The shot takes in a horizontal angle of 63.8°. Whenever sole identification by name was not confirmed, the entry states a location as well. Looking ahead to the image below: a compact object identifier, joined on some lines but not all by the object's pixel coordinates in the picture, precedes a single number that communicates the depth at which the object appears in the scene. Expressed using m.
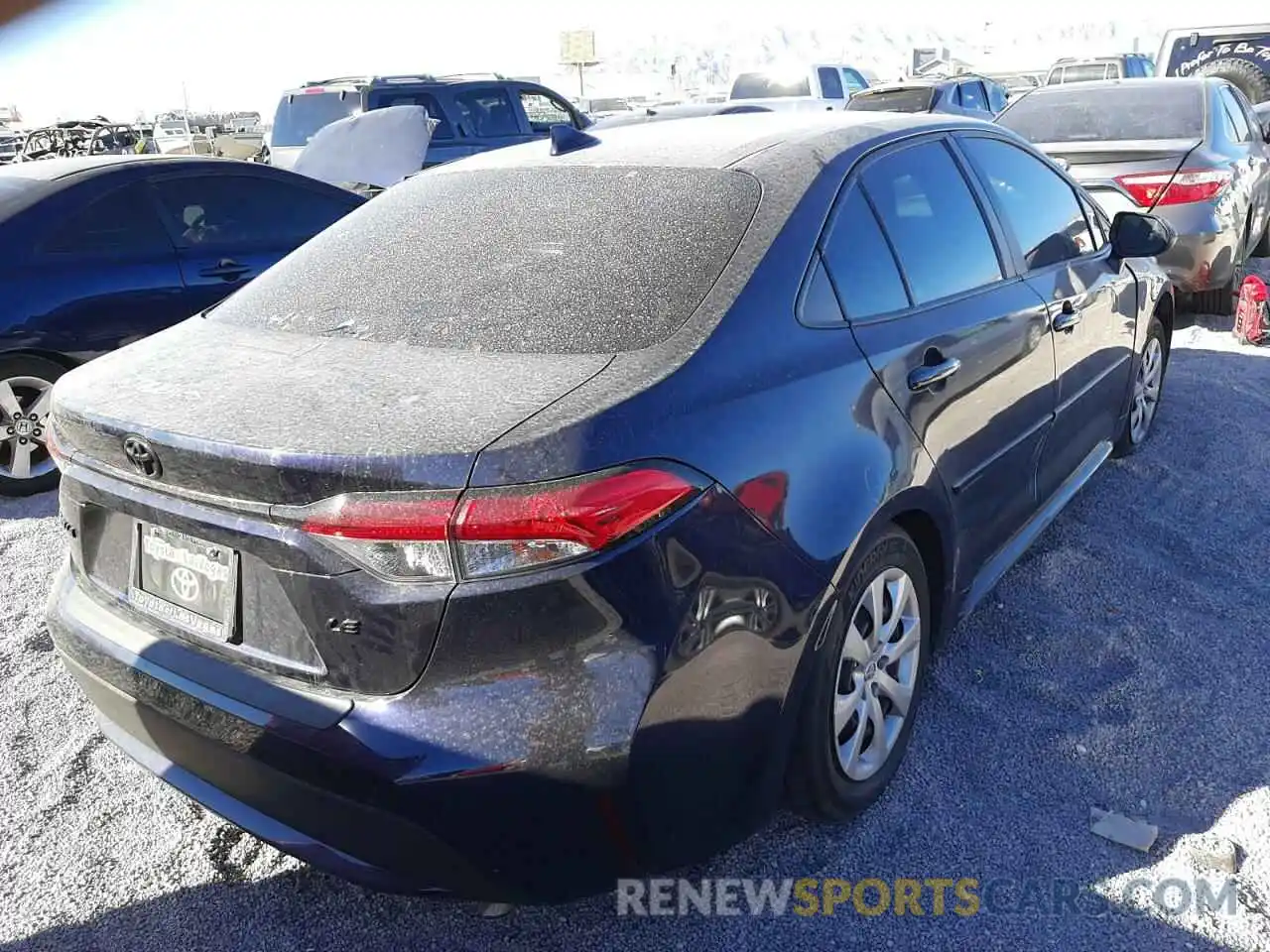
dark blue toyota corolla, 1.72
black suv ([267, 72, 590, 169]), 11.30
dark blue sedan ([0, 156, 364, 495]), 4.65
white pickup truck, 16.16
